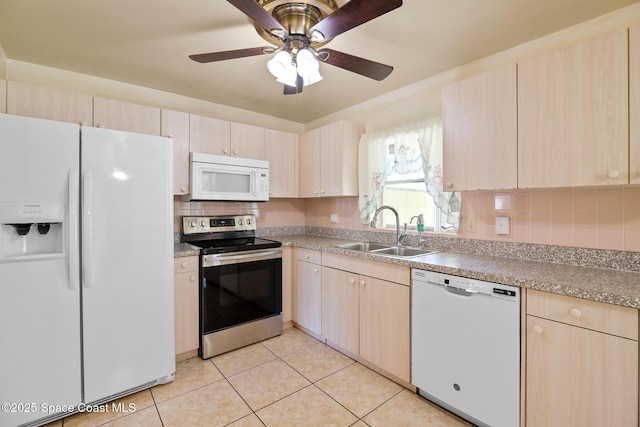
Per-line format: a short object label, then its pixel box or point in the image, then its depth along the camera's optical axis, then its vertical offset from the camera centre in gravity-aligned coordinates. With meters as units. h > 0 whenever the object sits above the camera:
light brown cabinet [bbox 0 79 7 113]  1.90 +0.76
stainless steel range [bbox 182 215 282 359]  2.35 -0.63
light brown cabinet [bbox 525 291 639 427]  1.17 -0.65
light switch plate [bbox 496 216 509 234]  1.99 -0.09
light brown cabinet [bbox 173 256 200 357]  2.26 -0.71
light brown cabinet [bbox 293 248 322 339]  2.64 -0.73
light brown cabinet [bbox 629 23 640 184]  1.32 +0.50
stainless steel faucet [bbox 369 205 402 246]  2.49 -0.11
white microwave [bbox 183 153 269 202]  2.58 +0.32
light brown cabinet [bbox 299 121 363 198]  2.88 +0.54
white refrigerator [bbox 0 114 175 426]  1.54 -0.31
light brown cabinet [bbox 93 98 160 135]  2.20 +0.76
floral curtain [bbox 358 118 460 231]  2.35 +0.46
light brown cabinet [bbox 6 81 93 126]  1.94 +0.76
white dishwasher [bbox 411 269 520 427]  1.46 -0.74
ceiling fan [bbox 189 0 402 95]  1.22 +0.85
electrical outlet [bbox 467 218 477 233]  2.18 -0.09
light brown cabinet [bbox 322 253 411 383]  1.97 -0.74
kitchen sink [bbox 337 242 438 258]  2.41 -0.32
